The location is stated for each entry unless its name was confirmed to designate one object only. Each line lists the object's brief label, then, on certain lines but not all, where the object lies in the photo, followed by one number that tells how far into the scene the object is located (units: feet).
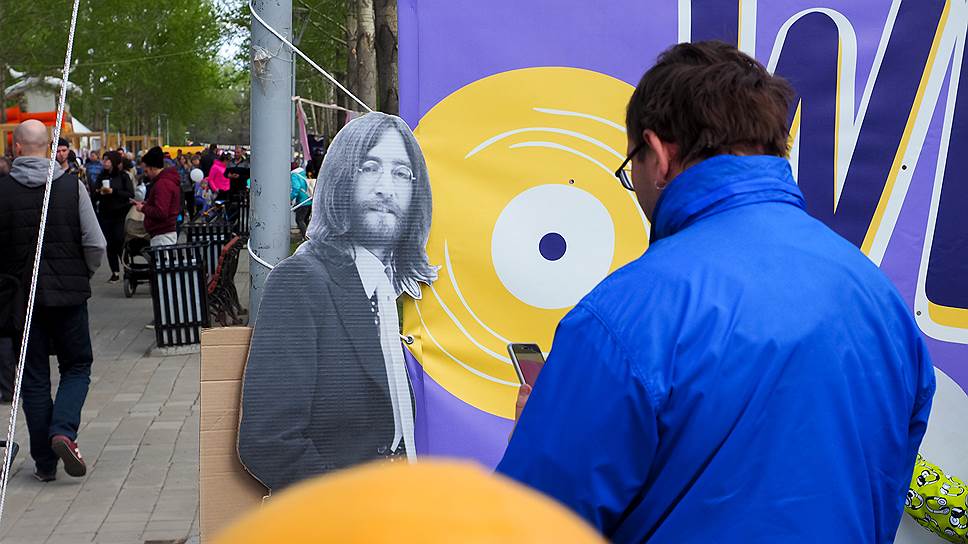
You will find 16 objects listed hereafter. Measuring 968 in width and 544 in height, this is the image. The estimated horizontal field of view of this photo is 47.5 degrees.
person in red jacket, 39.91
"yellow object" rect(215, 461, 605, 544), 1.75
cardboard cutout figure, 11.92
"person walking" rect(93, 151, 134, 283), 50.49
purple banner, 11.71
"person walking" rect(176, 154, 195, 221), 83.56
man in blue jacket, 5.31
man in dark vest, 19.94
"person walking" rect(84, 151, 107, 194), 79.48
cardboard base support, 12.02
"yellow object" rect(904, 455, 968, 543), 11.70
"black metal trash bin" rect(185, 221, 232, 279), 40.57
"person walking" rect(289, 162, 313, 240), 39.81
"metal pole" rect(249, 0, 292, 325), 11.94
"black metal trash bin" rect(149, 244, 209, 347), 33.42
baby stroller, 44.01
